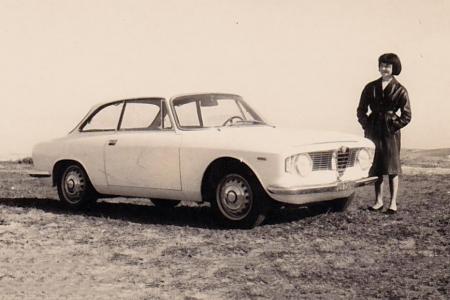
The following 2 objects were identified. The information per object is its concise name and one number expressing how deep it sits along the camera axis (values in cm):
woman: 780
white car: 695
